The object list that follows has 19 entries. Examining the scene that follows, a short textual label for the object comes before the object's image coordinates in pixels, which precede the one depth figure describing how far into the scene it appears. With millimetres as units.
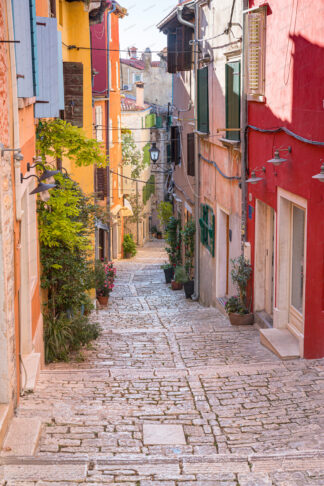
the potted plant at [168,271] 21562
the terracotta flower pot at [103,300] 17125
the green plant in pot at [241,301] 11648
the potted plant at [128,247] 32938
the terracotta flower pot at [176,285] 20259
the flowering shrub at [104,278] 15836
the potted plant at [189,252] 17898
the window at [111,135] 26639
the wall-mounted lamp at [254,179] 10383
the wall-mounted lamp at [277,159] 9016
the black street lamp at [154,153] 23628
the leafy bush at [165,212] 24531
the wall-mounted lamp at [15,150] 5579
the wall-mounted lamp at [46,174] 7387
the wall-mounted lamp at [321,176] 7043
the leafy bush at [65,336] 9336
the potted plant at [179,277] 18750
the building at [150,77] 46750
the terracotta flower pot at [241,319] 11617
